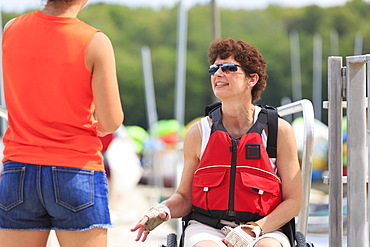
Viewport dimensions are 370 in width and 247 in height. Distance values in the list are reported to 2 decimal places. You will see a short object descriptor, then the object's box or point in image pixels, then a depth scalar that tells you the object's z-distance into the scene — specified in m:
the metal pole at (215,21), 15.75
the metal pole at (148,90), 24.08
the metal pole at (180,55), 21.80
